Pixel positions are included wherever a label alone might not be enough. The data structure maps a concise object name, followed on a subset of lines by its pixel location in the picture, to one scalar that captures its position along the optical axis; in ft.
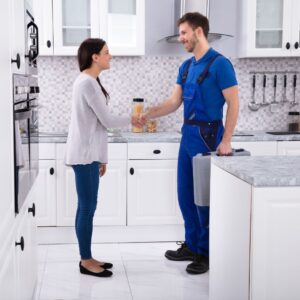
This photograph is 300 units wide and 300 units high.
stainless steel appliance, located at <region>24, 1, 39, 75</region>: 7.64
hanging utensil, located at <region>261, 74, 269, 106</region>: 15.40
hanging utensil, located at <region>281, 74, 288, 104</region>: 15.53
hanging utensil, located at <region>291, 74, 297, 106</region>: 15.46
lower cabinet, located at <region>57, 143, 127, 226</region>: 13.20
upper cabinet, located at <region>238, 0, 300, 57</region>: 14.34
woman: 10.30
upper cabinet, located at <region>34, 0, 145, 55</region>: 13.50
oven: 6.34
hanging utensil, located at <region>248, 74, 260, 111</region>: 15.53
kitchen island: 6.54
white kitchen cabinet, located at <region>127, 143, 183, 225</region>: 13.29
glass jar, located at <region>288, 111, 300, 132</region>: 15.34
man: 10.96
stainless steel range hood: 14.05
